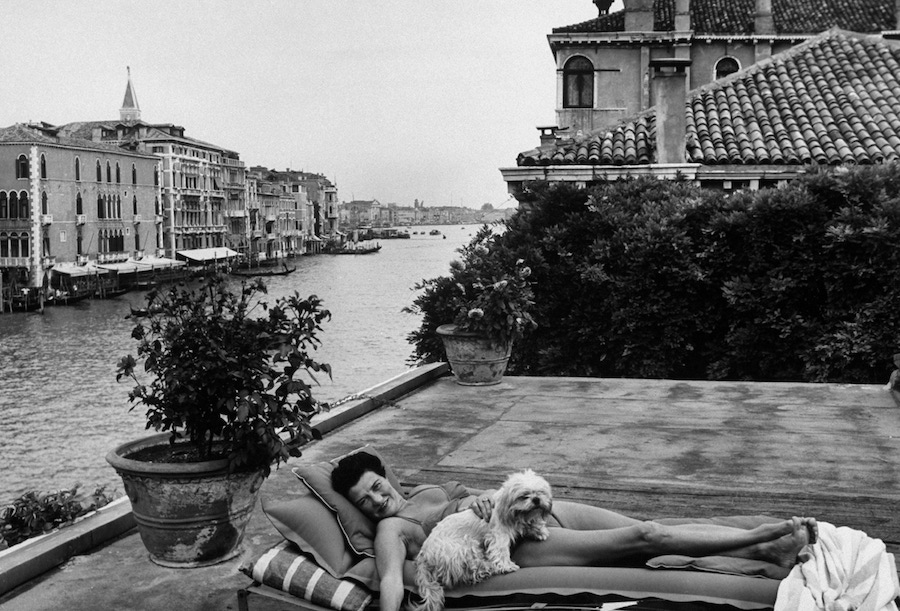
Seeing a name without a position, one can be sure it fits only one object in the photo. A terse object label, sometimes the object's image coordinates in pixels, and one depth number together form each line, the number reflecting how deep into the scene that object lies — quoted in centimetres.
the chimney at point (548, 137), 2195
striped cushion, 418
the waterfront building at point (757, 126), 1530
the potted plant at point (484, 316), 1062
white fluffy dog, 398
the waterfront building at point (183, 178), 9294
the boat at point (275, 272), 9656
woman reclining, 393
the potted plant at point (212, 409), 503
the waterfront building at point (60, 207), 6938
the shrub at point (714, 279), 1086
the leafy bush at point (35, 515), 567
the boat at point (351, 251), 15525
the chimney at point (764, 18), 3219
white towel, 364
